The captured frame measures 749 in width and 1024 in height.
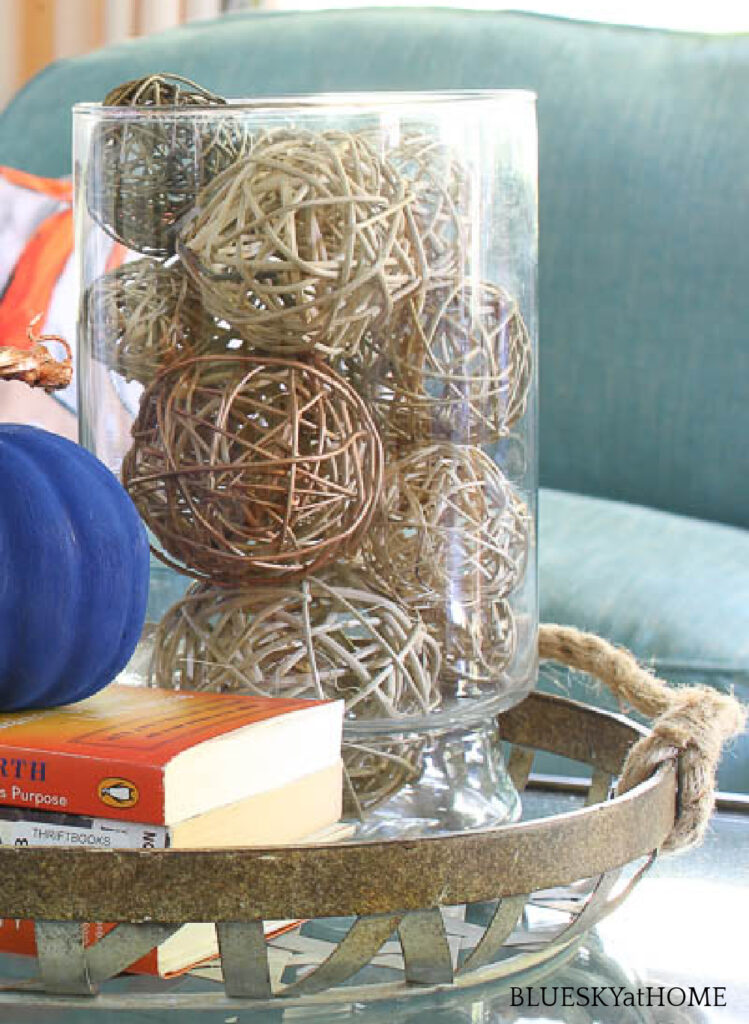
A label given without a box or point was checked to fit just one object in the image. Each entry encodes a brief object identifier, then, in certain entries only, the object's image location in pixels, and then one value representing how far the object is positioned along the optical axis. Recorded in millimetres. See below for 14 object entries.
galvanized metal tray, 1059
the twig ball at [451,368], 1233
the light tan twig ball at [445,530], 1232
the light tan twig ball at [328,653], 1211
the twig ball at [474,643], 1254
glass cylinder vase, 1201
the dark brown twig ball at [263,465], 1199
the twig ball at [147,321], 1224
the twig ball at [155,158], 1222
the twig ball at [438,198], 1227
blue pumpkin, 1142
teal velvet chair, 2351
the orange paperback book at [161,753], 1091
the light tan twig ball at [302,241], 1193
